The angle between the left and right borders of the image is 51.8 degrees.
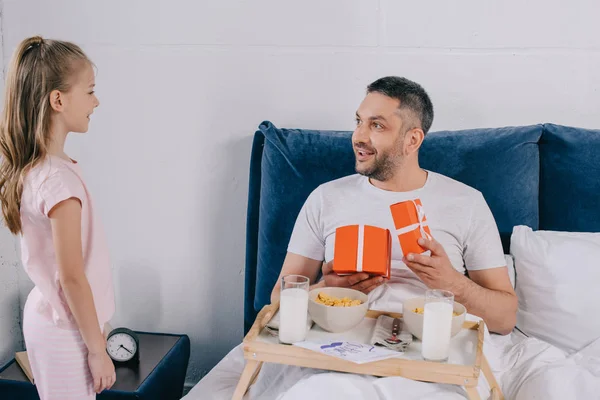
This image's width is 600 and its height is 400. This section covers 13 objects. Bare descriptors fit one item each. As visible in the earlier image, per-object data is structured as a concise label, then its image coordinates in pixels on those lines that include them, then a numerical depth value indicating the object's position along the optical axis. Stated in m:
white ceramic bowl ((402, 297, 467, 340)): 1.33
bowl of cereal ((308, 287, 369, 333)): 1.35
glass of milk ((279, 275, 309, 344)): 1.31
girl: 1.35
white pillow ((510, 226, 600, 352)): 1.68
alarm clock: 1.97
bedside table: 1.82
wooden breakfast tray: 1.23
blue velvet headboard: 1.86
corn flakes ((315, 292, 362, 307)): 1.39
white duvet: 1.27
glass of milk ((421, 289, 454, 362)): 1.24
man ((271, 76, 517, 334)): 1.71
